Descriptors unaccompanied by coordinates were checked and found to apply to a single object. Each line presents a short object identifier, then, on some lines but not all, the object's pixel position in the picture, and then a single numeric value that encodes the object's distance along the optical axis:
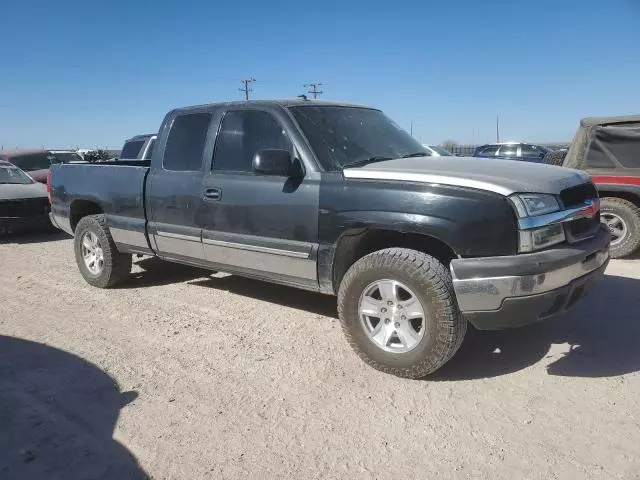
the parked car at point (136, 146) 10.56
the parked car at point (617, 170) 6.42
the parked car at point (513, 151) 18.25
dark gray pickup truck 3.02
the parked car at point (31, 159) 13.74
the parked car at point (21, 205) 8.89
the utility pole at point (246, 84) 48.62
